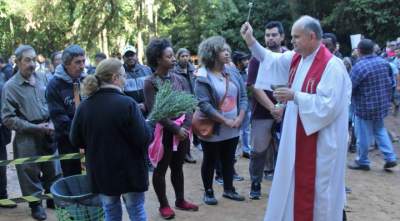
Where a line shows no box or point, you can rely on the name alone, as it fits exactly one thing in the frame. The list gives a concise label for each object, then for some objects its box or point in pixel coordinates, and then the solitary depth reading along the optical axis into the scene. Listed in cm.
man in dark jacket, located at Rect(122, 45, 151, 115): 716
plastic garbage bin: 417
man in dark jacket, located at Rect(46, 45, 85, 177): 523
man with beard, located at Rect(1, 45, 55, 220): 556
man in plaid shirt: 799
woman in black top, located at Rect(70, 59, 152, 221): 397
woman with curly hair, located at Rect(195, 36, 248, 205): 584
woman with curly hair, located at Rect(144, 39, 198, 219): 535
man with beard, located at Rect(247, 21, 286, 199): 601
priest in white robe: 438
